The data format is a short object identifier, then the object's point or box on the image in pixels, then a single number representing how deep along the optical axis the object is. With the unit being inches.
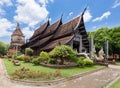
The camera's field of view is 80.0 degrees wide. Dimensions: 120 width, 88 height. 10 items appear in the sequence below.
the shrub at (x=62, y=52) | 317.2
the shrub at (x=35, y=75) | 208.2
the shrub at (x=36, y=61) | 342.4
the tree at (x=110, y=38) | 695.7
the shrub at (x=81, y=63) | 308.5
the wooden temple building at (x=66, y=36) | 457.2
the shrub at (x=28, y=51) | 530.5
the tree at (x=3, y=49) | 962.8
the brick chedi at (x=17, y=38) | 955.2
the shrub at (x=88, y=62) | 321.2
